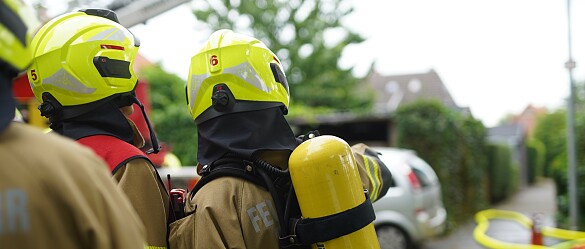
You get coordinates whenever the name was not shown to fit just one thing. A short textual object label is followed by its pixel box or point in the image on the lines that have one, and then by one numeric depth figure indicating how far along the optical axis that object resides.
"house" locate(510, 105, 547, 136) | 79.59
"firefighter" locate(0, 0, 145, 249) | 0.99
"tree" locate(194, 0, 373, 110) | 23.52
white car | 7.63
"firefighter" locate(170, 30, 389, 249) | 1.97
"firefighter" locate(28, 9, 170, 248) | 2.16
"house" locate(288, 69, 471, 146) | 11.66
